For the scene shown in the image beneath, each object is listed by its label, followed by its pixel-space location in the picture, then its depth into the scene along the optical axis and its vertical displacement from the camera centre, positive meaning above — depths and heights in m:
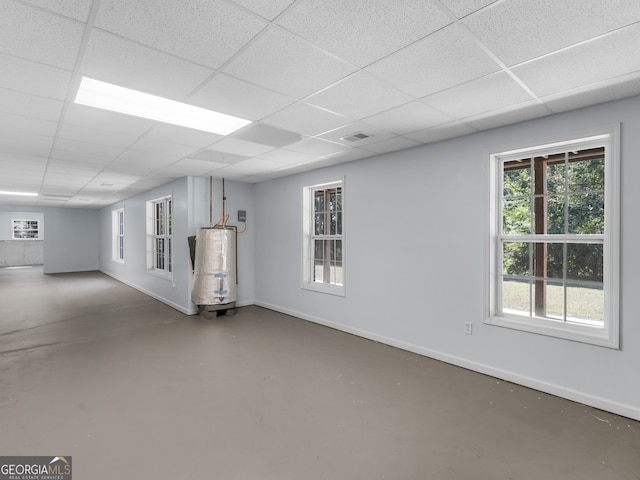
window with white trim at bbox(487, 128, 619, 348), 2.57 +0.00
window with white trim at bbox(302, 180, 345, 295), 4.96 +0.02
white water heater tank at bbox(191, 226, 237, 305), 5.21 -0.46
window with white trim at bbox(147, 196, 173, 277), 6.98 +0.04
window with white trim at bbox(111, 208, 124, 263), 10.24 +0.08
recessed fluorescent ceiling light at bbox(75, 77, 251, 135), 2.44 +1.08
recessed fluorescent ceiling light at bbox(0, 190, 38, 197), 7.39 +1.01
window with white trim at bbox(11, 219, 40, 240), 13.61 +0.33
